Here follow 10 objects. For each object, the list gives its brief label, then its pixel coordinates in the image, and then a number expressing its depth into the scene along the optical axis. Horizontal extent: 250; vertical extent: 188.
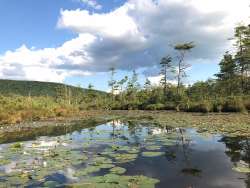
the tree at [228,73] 33.52
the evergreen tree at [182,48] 36.98
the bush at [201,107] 25.93
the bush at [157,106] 35.49
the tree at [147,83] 49.92
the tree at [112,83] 53.09
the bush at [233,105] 23.28
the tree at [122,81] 52.74
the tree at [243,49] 29.43
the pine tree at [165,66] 41.83
